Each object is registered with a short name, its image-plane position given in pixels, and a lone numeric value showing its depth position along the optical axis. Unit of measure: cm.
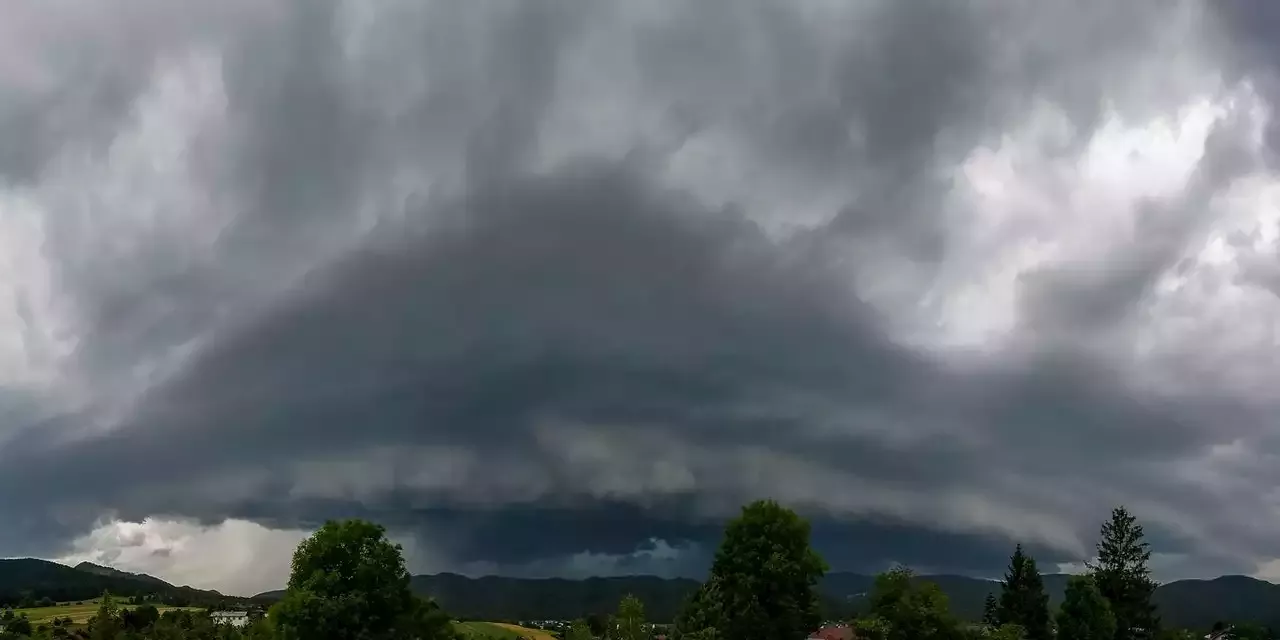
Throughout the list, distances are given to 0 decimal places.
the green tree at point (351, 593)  5184
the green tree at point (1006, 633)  8507
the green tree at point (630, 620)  9188
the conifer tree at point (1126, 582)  12456
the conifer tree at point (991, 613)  13973
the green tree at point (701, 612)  6506
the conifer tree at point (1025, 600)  12638
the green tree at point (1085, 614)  10312
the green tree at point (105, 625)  9350
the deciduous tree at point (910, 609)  6372
